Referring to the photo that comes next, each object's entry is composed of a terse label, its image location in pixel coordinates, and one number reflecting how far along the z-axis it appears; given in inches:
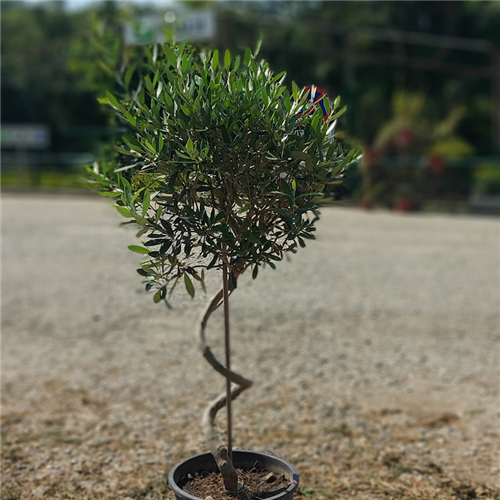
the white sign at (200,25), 698.8
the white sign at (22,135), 840.3
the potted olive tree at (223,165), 82.7
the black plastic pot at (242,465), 96.0
